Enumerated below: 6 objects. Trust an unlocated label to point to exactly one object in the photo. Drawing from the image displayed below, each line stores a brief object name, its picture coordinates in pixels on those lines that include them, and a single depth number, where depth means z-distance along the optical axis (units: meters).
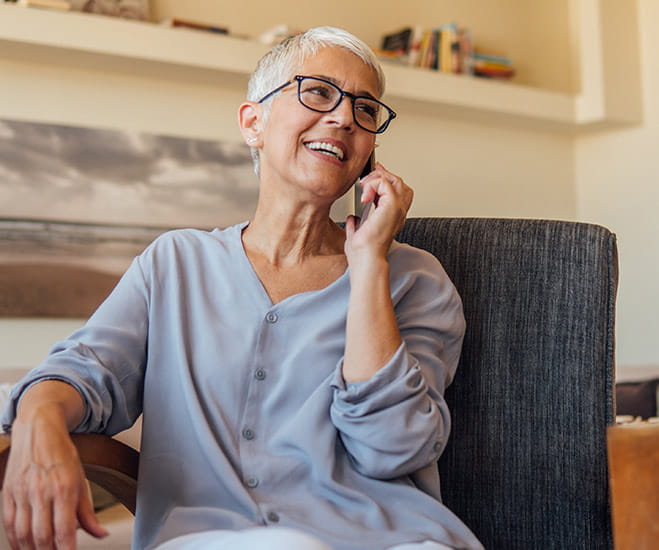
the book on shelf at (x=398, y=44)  4.46
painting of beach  3.68
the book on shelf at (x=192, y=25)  3.78
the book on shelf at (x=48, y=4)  3.46
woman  1.26
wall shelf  3.52
